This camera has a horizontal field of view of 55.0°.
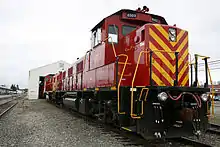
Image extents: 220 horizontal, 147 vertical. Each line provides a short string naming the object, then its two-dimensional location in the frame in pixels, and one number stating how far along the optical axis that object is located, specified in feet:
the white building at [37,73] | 110.22
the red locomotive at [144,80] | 15.30
